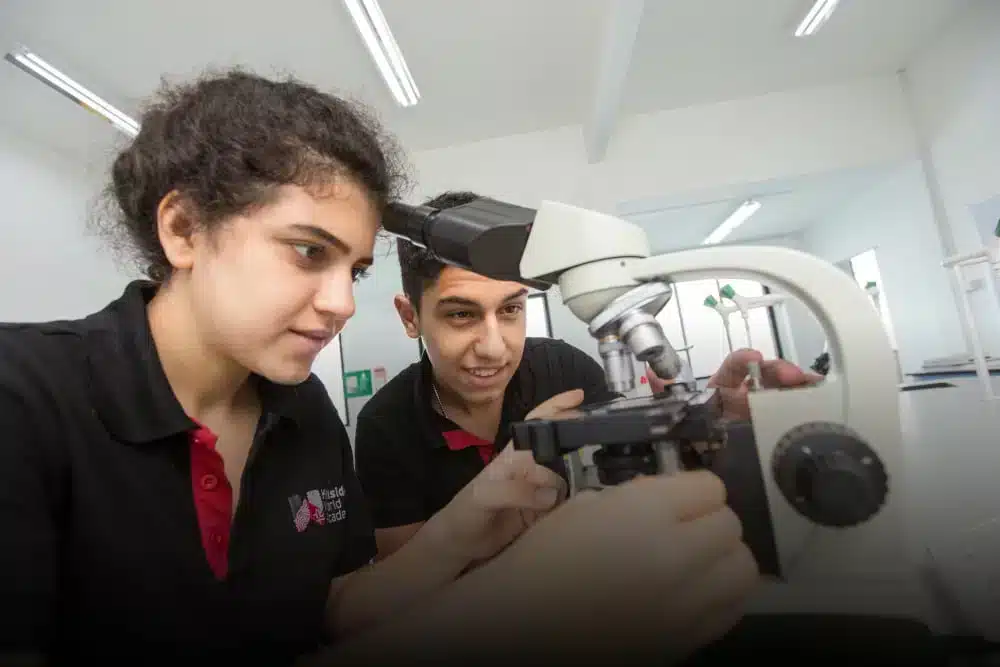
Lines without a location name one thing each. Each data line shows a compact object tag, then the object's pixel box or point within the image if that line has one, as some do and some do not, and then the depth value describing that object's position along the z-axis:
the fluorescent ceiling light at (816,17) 1.68
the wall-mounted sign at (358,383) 2.58
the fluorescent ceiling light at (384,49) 1.48
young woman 0.29
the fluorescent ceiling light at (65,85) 1.46
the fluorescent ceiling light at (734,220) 2.63
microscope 0.32
